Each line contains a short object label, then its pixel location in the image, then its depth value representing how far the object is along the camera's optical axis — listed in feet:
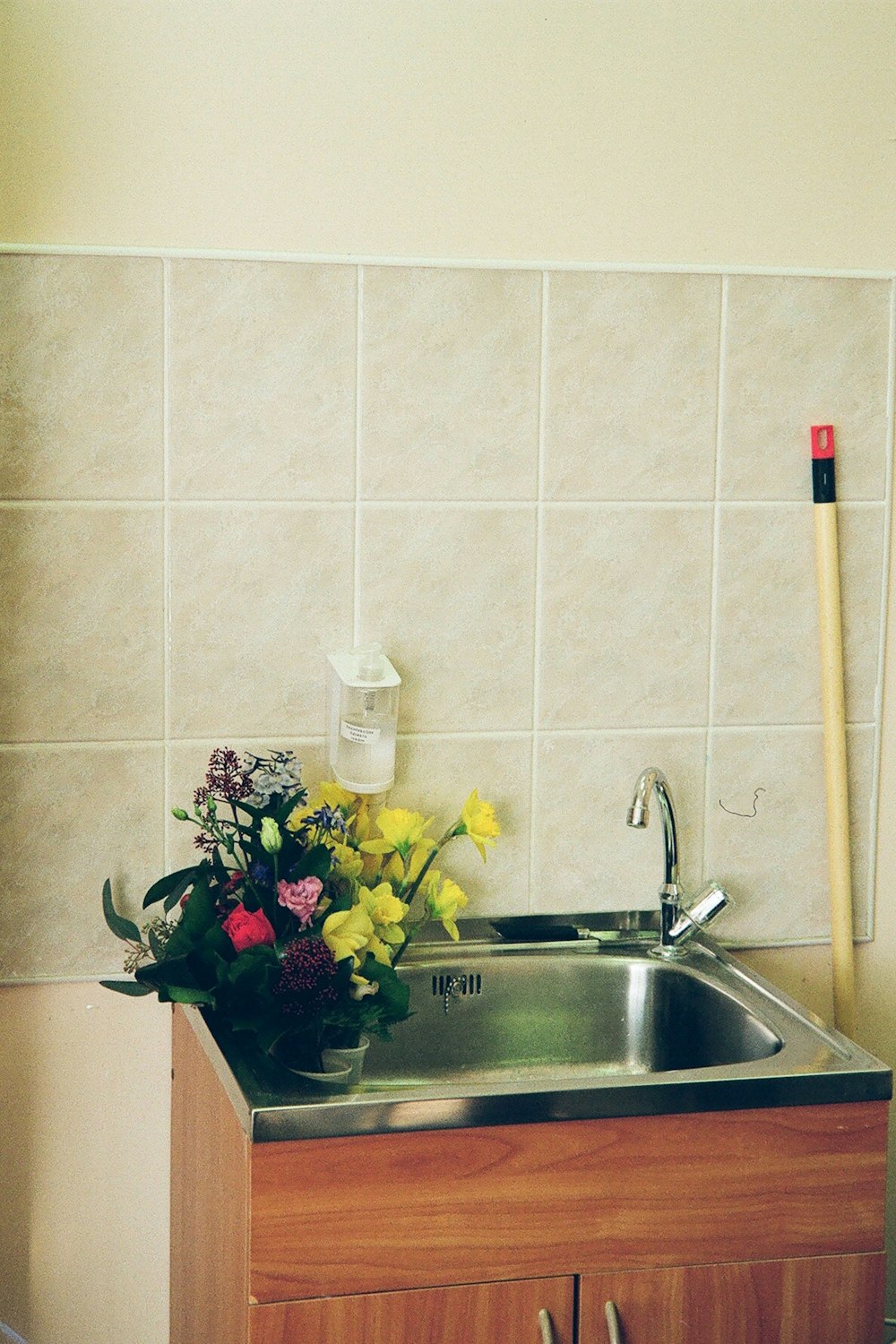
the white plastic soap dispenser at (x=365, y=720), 5.18
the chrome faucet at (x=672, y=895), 5.38
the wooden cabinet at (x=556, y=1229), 4.09
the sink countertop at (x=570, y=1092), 4.05
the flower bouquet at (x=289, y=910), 4.33
